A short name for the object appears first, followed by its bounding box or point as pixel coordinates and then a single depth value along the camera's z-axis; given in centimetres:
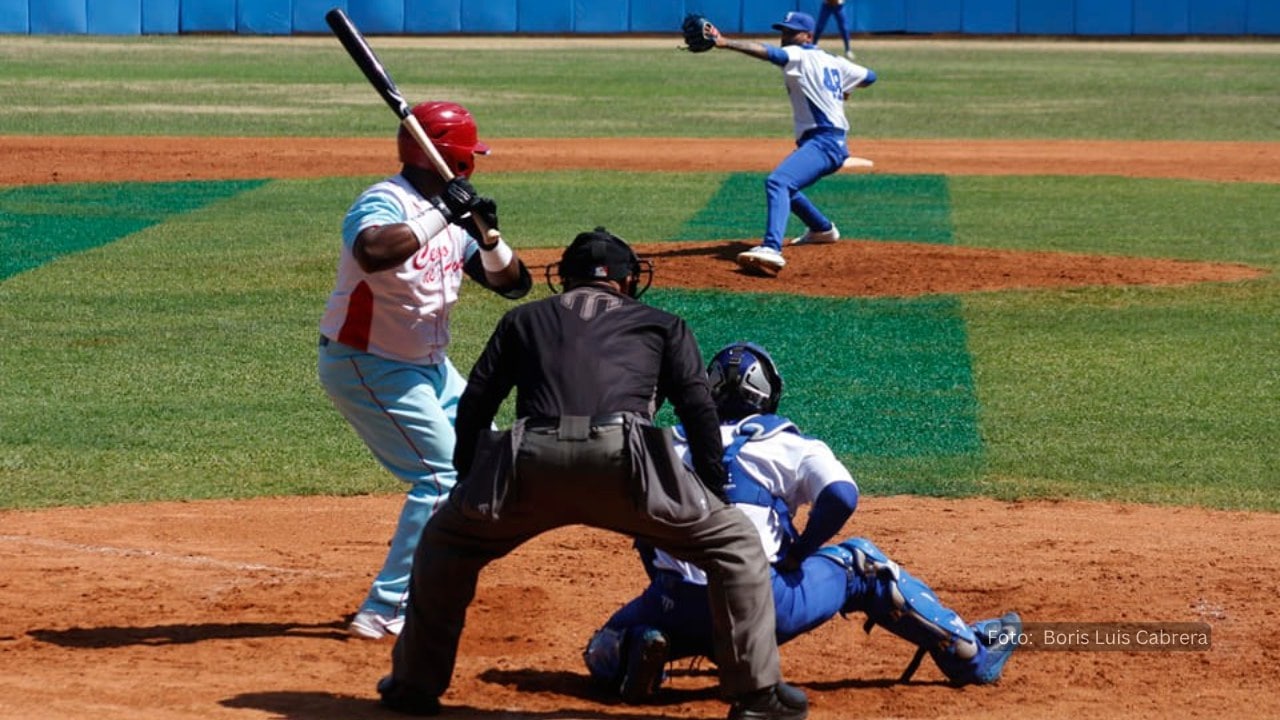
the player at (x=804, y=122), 2930
